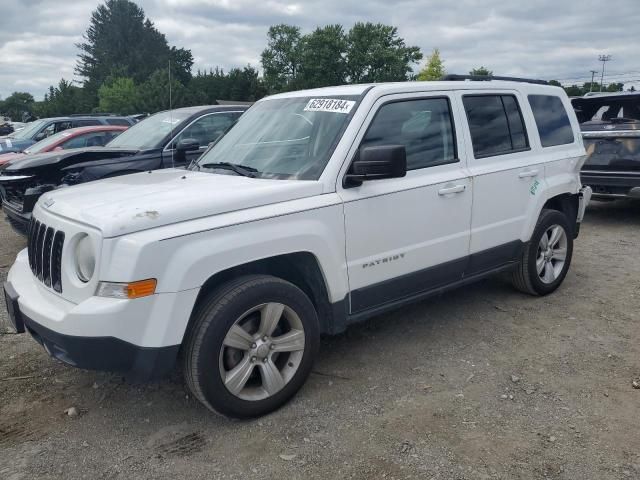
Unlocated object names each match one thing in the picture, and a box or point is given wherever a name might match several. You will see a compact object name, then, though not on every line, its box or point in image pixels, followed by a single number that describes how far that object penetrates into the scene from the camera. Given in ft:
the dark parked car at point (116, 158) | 20.63
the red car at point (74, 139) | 30.83
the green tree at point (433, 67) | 224.12
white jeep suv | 8.93
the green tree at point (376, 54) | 228.84
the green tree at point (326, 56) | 236.02
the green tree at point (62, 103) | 171.73
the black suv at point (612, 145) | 25.04
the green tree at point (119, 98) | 151.33
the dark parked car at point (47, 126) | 39.46
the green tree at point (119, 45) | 296.10
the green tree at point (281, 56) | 252.21
